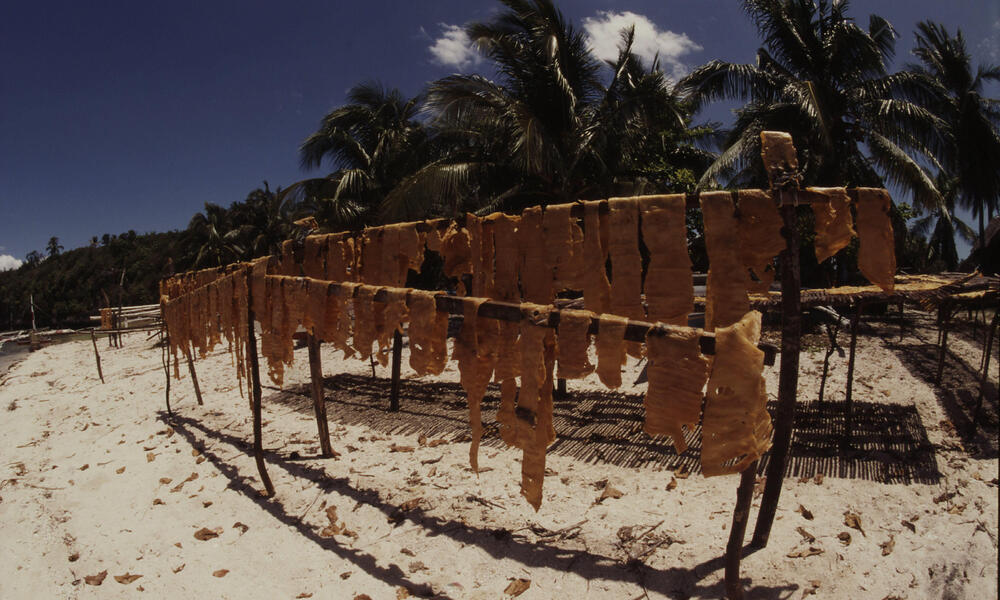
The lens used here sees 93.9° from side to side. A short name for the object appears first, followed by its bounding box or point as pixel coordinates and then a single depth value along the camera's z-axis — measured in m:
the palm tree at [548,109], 11.50
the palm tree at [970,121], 17.14
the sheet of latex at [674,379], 3.03
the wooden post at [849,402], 6.32
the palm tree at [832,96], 12.38
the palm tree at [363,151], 16.27
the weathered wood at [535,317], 2.99
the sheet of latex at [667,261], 3.82
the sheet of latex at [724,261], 3.62
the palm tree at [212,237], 29.95
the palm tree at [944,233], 22.89
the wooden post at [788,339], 3.66
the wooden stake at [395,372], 8.87
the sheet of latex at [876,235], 3.60
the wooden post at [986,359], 6.62
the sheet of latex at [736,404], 2.82
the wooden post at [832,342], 6.84
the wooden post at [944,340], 8.30
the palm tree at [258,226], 29.52
